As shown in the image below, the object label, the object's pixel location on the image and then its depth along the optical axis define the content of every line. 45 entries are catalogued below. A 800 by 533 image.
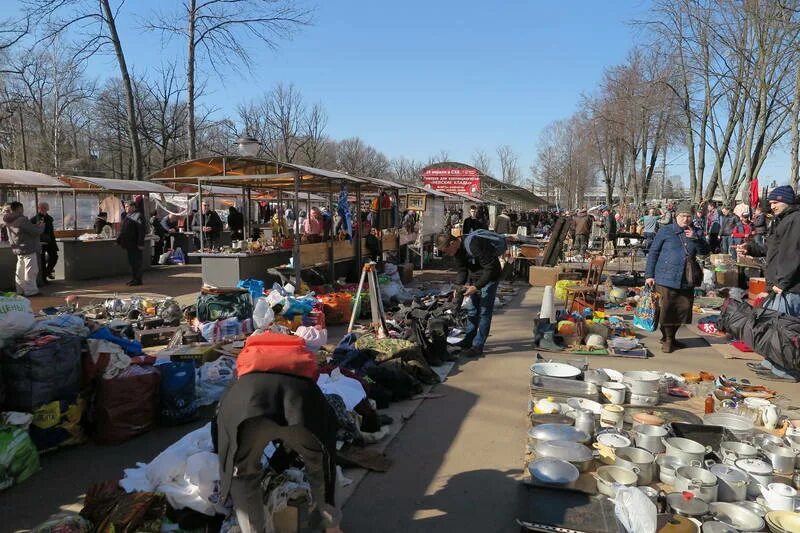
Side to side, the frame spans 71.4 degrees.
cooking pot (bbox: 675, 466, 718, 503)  3.63
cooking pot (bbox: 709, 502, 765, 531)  3.36
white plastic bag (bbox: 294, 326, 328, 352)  7.49
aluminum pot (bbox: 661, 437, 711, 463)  4.04
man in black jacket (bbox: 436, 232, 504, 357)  7.15
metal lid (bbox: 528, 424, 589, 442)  4.35
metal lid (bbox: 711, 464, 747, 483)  3.81
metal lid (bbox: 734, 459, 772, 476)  3.92
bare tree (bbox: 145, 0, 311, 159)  21.28
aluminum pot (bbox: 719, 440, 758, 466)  4.15
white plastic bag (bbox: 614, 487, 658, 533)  3.21
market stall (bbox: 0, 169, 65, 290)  11.96
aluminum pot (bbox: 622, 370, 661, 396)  5.46
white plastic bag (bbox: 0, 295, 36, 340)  4.36
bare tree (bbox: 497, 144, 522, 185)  73.25
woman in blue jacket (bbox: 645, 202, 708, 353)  7.36
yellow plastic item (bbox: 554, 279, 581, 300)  11.77
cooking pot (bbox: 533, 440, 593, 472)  4.01
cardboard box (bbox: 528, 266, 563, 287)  14.20
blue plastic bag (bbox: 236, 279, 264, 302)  9.32
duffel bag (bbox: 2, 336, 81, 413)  4.22
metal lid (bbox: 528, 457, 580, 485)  3.74
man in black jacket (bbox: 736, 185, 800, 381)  6.10
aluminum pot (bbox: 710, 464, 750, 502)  3.72
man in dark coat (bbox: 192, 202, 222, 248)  17.53
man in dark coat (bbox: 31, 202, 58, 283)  13.19
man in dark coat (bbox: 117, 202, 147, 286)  12.94
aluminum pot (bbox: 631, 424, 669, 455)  4.33
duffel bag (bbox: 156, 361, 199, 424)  4.93
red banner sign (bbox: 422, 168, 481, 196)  37.06
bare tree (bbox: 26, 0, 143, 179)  20.19
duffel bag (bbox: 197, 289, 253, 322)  7.93
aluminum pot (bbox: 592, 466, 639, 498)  3.67
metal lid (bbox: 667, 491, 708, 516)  3.45
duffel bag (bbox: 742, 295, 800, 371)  5.98
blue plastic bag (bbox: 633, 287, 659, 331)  8.66
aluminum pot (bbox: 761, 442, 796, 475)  4.14
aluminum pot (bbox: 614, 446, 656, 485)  3.96
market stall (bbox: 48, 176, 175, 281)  14.27
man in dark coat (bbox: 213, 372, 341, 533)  2.61
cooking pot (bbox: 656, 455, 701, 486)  3.92
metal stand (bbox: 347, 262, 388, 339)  8.04
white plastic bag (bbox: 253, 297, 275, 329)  8.01
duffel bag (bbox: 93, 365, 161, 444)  4.56
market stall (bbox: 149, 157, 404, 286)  10.47
